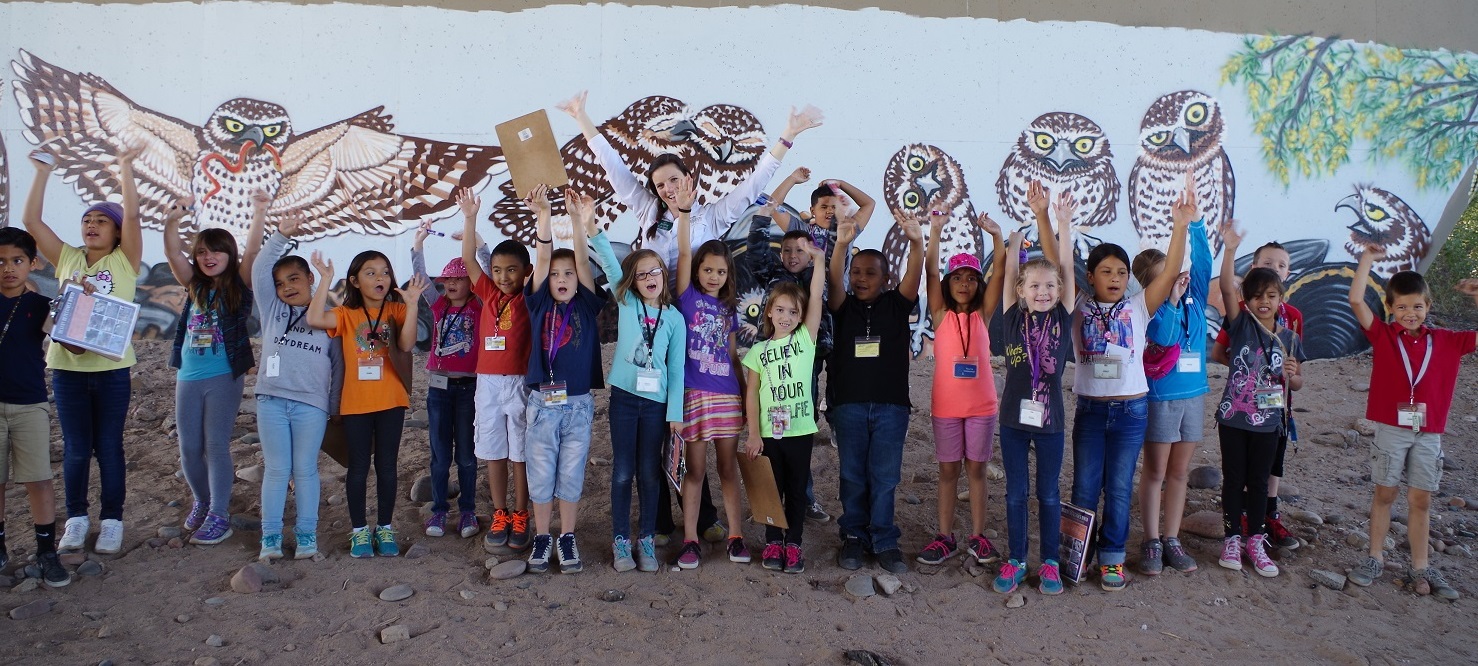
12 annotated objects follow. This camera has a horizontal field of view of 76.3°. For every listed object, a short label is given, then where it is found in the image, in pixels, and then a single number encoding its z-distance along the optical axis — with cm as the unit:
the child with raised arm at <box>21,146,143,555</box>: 439
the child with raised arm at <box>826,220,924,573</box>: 448
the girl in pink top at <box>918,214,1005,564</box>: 445
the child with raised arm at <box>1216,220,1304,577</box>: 457
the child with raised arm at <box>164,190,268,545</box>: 457
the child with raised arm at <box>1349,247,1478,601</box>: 432
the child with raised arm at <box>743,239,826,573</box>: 442
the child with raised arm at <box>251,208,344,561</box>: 440
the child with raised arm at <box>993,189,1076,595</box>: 421
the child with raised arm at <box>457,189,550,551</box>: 457
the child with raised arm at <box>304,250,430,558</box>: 450
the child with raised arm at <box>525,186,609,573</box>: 441
